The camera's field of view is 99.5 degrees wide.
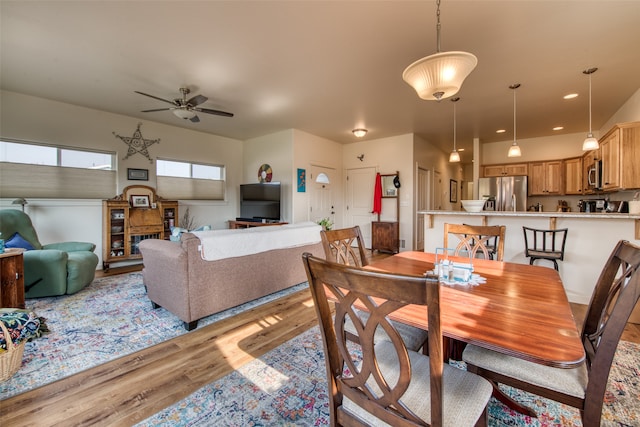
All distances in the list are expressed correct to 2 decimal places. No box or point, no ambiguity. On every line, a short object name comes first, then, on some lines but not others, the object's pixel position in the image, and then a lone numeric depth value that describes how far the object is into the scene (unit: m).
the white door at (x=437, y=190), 7.59
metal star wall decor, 5.03
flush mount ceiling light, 5.43
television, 5.86
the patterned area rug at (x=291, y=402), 1.43
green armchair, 3.12
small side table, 2.57
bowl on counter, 3.60
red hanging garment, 6.49
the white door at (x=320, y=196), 6.33
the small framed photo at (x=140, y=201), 4.95
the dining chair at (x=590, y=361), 0.89
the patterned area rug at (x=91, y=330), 1.89
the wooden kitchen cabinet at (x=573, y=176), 5.67
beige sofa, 2.40
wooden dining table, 0.81
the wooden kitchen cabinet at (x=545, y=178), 5.97
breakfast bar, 2.92
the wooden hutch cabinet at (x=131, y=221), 4.61
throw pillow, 3.35
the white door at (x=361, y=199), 6.81
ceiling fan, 3.70
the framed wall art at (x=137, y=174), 5.07
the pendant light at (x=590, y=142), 3.24
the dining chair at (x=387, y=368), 0.67
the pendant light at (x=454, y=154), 4.12
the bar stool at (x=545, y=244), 3.02
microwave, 4.43
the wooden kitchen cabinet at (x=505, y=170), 6.35
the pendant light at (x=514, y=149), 3.61
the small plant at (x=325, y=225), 4.25
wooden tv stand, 5.87
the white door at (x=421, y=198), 6.56
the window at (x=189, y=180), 5.60
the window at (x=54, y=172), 4.04
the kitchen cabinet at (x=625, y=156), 3.38
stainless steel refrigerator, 6.14
